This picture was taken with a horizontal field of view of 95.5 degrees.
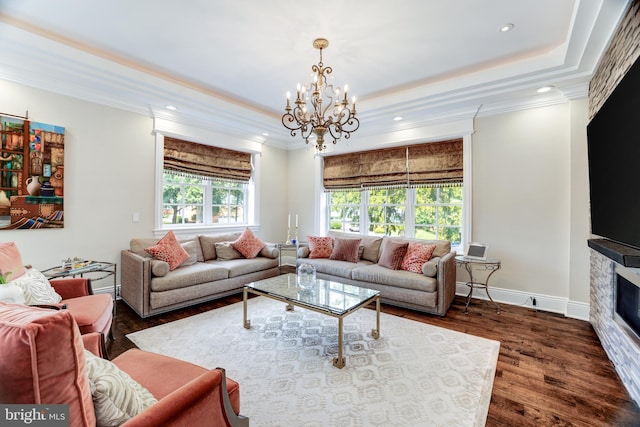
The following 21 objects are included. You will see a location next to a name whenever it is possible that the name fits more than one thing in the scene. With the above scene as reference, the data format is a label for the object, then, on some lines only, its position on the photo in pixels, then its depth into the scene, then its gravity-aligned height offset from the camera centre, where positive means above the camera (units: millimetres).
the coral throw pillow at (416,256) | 3839 -533
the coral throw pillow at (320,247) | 4809 -511
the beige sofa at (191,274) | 3314 -754
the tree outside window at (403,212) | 4449 +89
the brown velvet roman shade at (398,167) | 4367 +845
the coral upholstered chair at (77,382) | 774 -520
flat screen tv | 1646 +374
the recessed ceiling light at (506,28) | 2621 +1739
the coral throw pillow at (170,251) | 3719 -469
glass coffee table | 2502 -789
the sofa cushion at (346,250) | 4539 -528
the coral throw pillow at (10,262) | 2208 -389
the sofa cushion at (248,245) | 4613 -469
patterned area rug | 1863 -1228
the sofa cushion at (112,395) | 972 -639
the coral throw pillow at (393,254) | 4043 -533
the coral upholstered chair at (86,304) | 2186 -749
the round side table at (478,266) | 3588 -645
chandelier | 2767 +1009
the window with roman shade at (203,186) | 4535 +521
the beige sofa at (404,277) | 3465 -792
